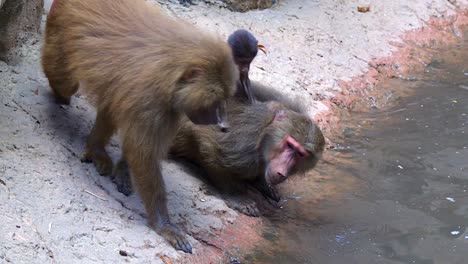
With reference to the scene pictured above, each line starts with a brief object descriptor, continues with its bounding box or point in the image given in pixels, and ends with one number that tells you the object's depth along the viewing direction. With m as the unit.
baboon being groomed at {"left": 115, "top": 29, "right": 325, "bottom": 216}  11.48
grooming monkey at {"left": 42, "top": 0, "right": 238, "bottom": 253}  9.26
